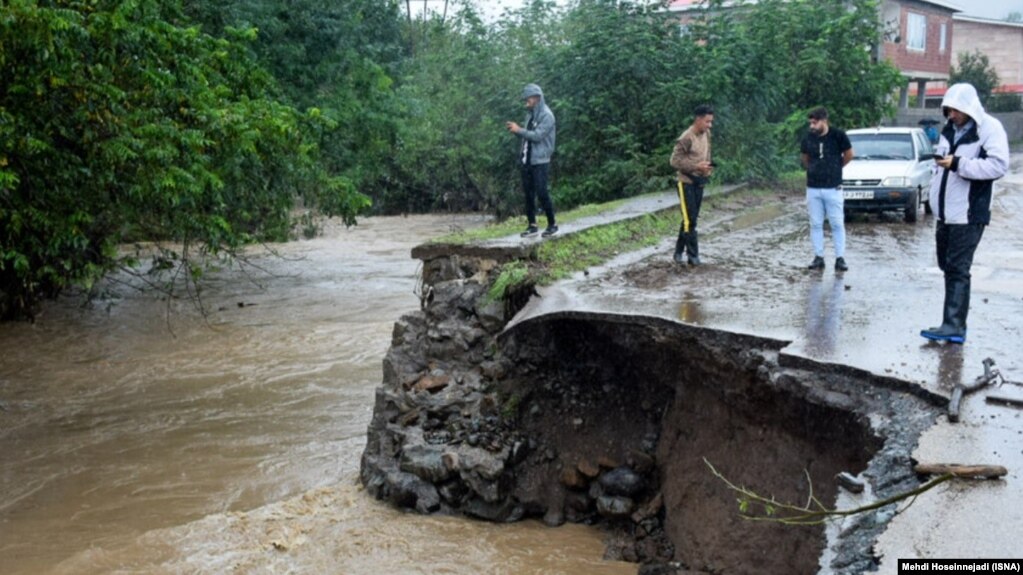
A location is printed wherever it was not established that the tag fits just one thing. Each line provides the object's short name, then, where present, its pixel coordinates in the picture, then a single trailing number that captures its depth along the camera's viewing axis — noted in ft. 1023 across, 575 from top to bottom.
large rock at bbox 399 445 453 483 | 25.55
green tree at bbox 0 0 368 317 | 29.27
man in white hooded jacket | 21.06
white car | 52.75
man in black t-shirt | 33.50
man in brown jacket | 34.88
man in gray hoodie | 35.99
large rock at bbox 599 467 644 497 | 25.12
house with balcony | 123.13
